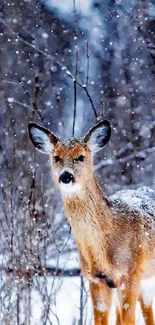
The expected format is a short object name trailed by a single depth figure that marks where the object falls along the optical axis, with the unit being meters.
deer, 11.17
